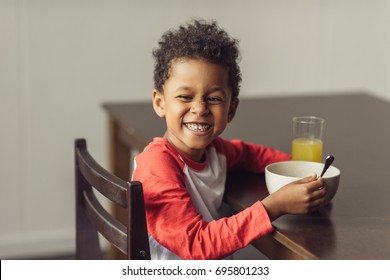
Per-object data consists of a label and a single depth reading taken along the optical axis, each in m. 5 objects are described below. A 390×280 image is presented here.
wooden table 1.85
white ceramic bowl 1.99
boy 1.93
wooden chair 1.89
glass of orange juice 2.24
